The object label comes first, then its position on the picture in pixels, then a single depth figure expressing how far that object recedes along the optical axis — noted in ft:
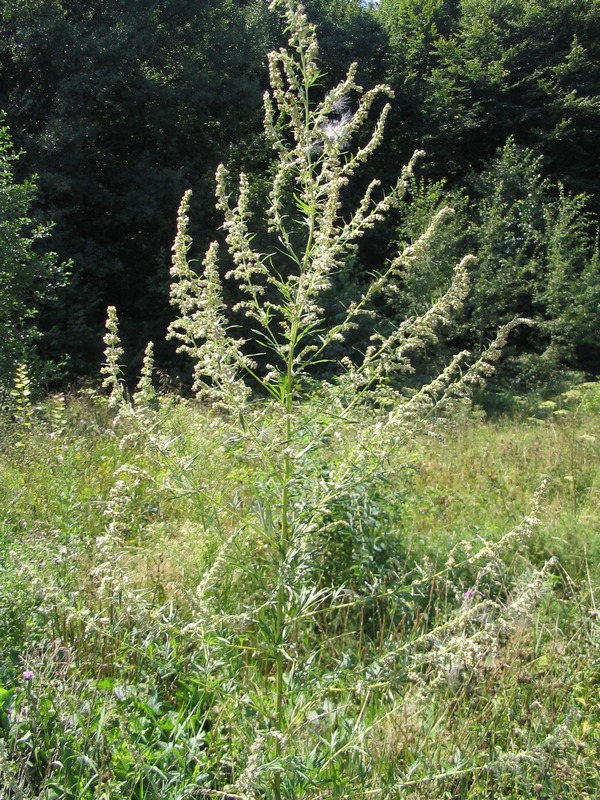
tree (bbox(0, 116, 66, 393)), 27.27
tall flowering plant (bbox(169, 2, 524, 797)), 7.16
